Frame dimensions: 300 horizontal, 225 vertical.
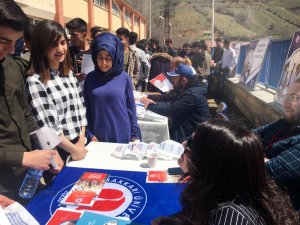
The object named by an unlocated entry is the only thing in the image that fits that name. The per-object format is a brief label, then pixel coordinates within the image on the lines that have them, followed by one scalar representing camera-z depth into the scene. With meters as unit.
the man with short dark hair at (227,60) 7.51
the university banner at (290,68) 3.35
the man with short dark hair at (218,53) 8.74
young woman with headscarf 1.98
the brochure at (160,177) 1.45
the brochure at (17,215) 1.05
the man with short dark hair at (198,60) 6.91
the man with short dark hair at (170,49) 7.75
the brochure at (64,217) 1.10
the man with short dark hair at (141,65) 4.58
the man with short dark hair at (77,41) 2.92
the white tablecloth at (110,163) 1.60
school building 8.27
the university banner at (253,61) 4.99
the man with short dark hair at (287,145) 1.24
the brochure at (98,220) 1.08
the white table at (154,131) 2.57
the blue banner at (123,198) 1.19
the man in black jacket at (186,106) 2.45
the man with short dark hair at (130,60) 4.29
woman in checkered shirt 1.55
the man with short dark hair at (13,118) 1.11
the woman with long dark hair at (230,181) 0.86
